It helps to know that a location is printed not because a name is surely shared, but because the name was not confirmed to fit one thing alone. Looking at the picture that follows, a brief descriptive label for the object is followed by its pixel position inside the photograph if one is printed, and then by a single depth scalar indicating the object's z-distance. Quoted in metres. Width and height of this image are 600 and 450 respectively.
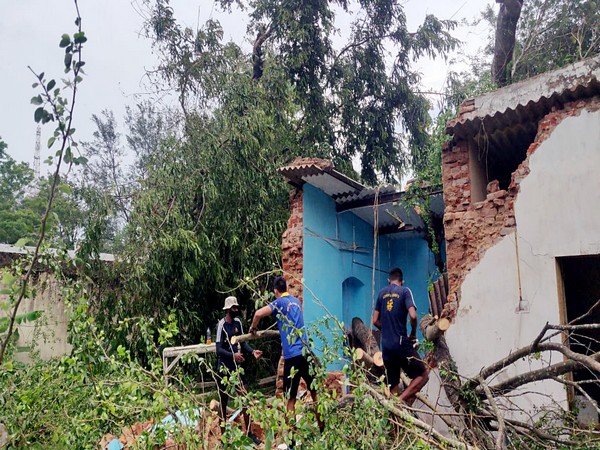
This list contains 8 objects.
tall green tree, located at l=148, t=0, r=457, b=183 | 12.15
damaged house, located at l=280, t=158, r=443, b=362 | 8.02
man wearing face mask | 5.39
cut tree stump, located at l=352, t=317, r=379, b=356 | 8.65
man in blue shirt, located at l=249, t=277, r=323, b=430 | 4.79
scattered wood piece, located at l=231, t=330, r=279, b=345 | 5.44
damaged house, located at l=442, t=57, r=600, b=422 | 5.16
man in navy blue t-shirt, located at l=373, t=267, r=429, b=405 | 4.99
